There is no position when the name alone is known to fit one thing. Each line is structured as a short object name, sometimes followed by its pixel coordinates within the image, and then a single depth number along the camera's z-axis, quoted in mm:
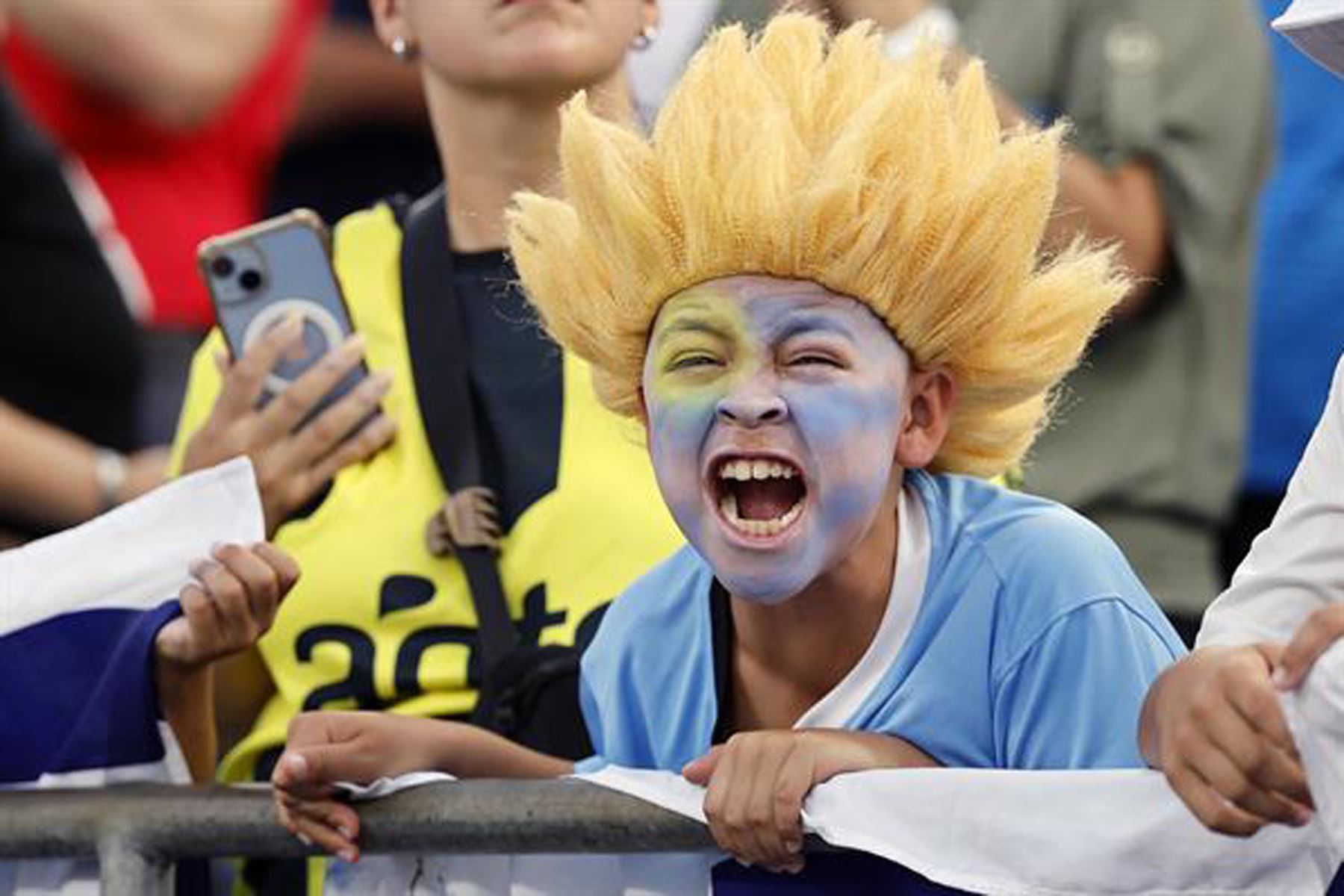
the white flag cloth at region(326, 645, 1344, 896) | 5426
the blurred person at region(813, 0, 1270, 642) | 9328
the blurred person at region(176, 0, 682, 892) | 7832
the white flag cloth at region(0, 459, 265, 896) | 7164
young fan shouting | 6340
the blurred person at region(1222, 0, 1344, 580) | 9719
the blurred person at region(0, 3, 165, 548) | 10297
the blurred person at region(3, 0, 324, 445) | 11117
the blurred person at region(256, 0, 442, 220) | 12008
